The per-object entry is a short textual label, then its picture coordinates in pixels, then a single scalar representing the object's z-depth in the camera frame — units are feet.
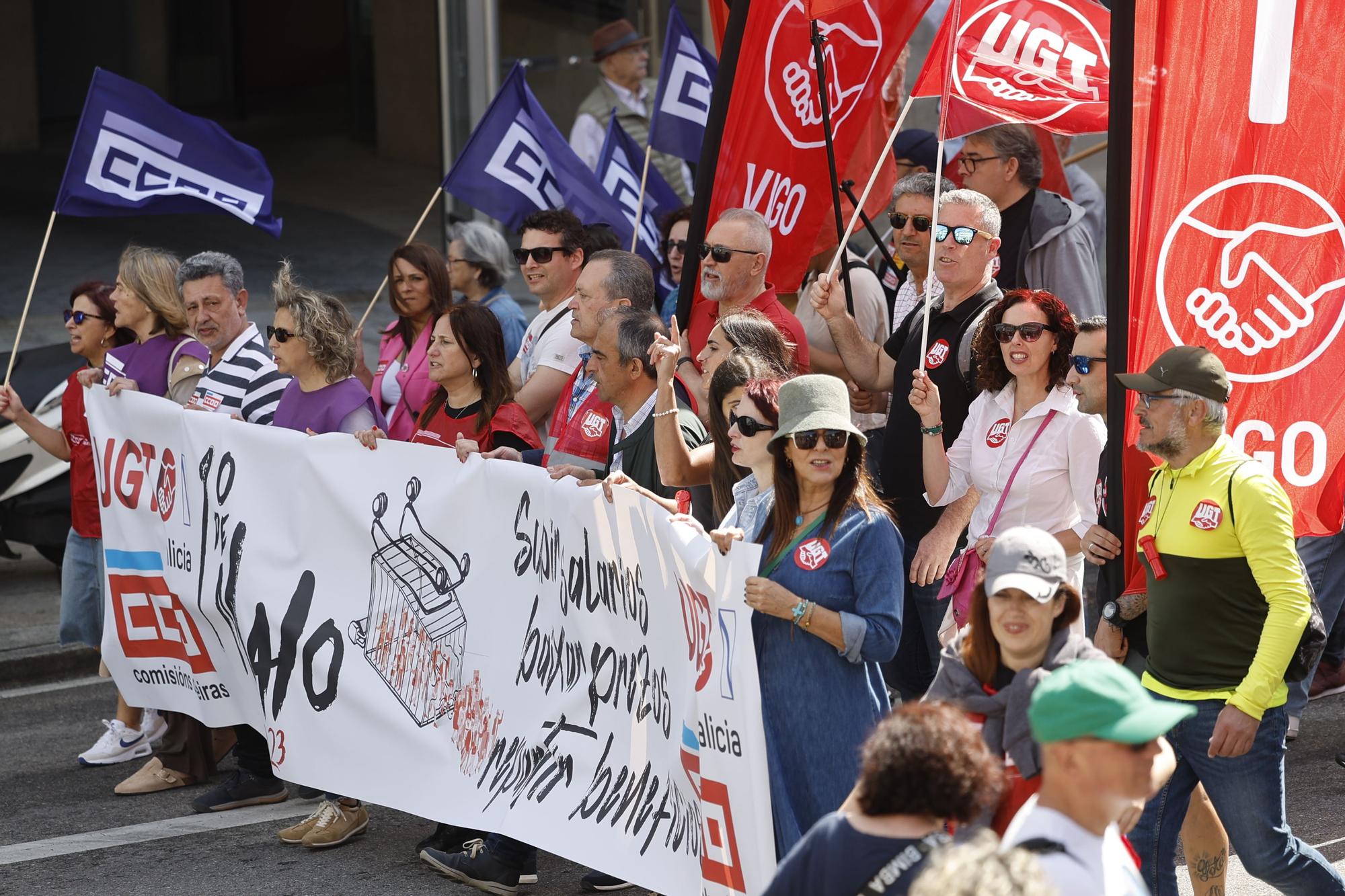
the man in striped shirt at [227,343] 47.42
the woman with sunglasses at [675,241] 55.16
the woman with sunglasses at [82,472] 50.31
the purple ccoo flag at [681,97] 59.77
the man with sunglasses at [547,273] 49.16
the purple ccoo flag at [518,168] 59.21
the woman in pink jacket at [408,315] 50.37
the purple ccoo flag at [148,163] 53.47
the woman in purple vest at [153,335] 49.14
